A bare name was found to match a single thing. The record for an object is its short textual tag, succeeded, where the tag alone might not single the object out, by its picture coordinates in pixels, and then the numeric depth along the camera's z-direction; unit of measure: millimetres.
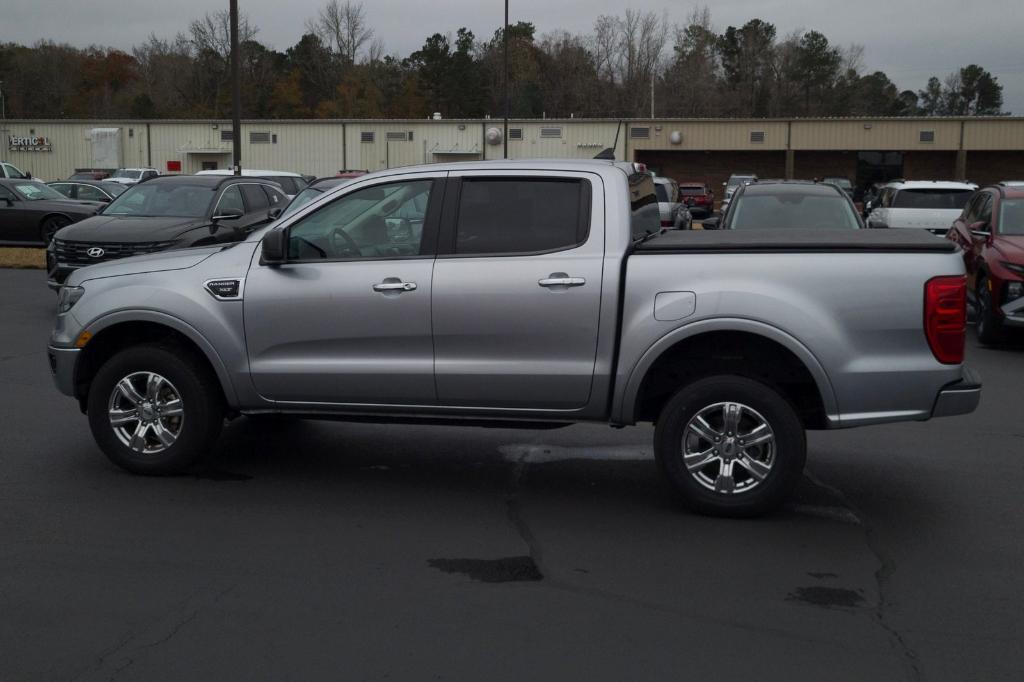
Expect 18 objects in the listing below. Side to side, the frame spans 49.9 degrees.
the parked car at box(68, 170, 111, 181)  44438
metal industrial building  52656
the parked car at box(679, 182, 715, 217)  44209
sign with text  54719
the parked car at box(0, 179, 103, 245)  21922
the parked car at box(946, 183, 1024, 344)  12078
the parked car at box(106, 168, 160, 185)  43353
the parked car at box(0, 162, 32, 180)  36019
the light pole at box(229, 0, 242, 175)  22650
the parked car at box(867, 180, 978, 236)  19812
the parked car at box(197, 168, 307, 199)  20875
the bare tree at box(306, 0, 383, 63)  89438
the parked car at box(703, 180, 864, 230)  13148
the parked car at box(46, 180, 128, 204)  28703
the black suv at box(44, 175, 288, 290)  14086
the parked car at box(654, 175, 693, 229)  23431
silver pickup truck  5789
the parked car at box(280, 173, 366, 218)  15809
